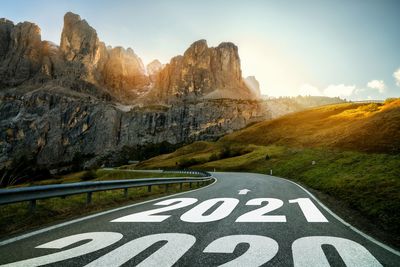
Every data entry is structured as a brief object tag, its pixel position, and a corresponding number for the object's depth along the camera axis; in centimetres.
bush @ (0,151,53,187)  10221
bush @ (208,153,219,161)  8969
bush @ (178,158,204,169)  9058
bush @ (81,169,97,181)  7538
